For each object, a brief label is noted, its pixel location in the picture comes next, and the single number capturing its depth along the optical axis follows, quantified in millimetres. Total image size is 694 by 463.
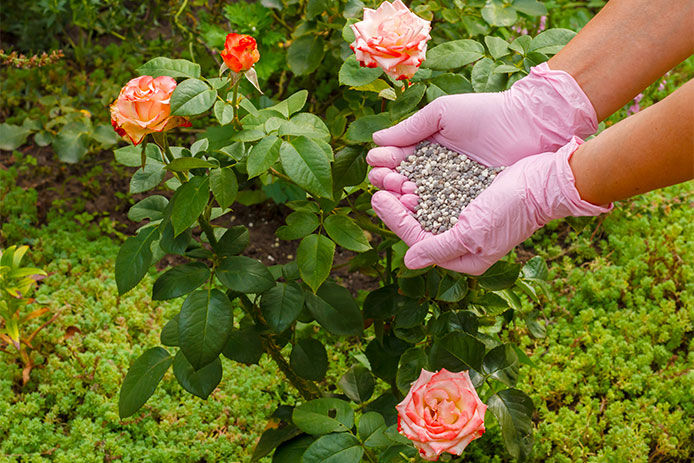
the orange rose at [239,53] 1235
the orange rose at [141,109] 1218
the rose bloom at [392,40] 1322
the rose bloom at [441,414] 1236
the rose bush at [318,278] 1294
